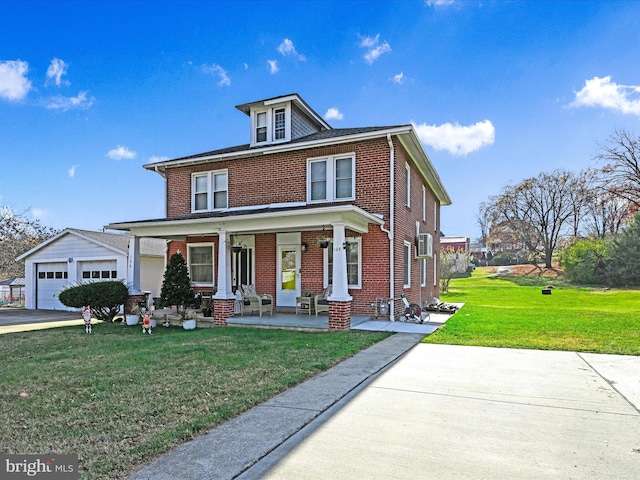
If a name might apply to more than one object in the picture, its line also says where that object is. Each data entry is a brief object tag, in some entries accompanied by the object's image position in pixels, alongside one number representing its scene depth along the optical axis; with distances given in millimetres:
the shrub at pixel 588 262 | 32781
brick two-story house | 11461
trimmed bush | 12312
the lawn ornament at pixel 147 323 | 10445
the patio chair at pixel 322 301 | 11834
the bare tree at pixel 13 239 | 28594
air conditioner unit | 14438
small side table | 11930
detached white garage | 18250
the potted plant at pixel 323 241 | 11832
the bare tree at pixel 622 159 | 32625
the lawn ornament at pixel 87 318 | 10727
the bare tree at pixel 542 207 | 42250
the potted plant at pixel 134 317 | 12094
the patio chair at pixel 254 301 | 12195
